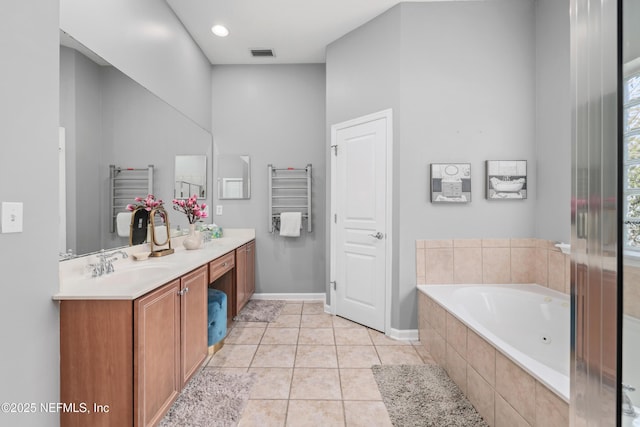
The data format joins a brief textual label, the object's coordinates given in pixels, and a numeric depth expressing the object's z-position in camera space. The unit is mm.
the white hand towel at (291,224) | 3521
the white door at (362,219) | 2705
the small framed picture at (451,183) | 2564
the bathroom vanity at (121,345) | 1303
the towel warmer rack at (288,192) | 3637
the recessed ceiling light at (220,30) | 2936
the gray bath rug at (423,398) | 1599
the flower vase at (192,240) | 2607
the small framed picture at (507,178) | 2559
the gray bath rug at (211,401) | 1603
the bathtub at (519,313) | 2020
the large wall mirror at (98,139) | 1572
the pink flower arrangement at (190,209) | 2707
